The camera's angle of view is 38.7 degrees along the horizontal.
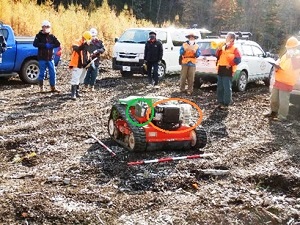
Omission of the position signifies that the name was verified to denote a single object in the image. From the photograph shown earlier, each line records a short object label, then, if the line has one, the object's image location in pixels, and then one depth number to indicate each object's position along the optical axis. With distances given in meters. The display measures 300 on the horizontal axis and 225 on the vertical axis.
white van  15.09
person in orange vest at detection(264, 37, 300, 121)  9.27
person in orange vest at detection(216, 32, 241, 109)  10.08
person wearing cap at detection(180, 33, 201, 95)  11.94
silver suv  12.77
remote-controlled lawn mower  6.49
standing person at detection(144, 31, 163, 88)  12.86
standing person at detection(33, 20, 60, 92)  11.13
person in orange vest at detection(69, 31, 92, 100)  10.59
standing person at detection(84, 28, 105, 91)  12.04
